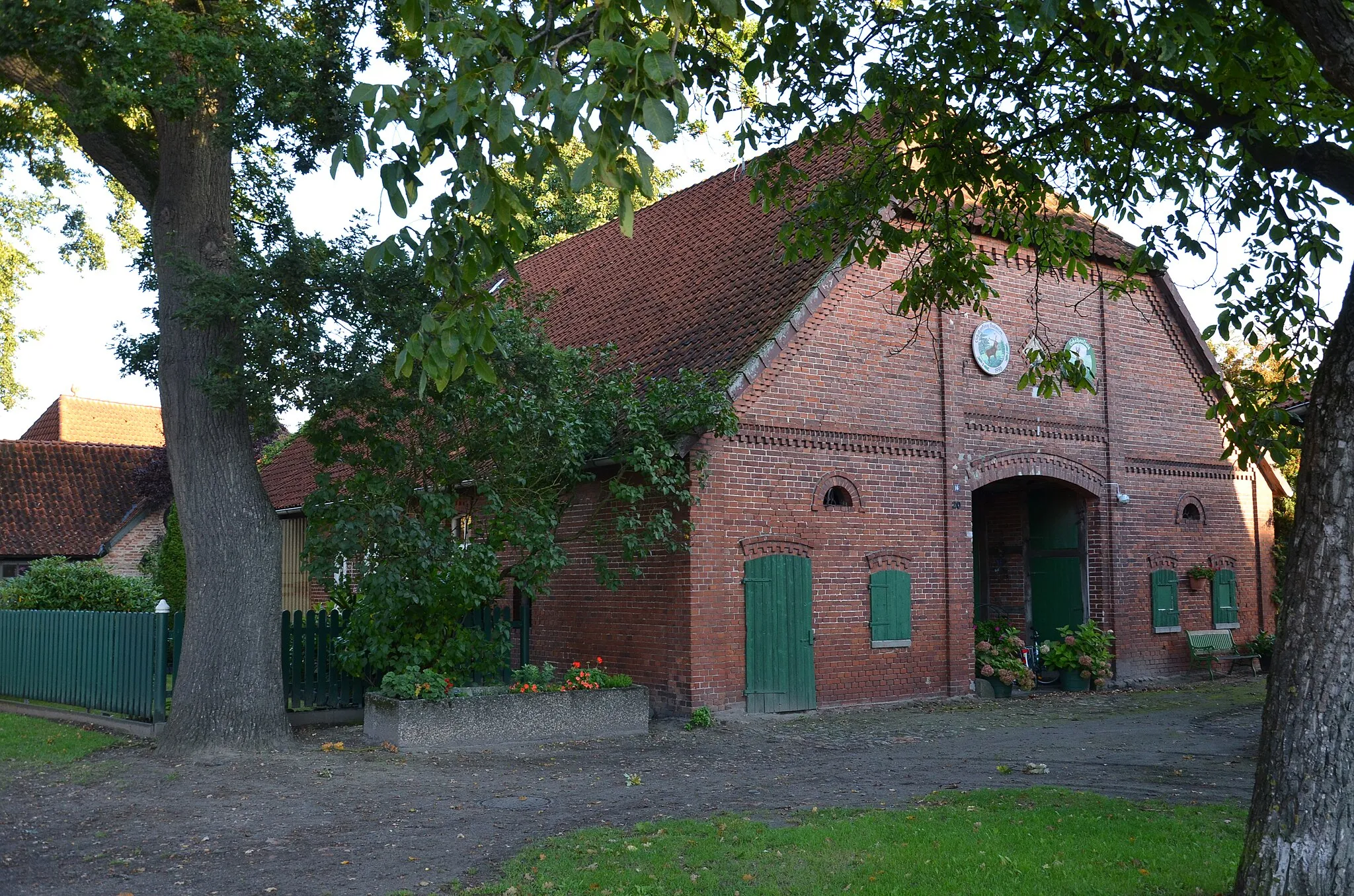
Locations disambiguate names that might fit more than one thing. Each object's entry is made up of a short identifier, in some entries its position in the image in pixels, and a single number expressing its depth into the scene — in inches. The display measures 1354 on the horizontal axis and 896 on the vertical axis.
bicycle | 700.0
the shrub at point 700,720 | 526.9
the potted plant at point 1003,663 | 650.8
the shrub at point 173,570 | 941.2
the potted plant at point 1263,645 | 779.4
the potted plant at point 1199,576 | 756.6
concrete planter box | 468.1
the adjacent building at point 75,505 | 1098.1
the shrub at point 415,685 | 478.3
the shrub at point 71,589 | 682.2
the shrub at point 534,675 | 507.8
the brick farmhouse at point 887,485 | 567.8
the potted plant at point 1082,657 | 684.1
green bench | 746.8
